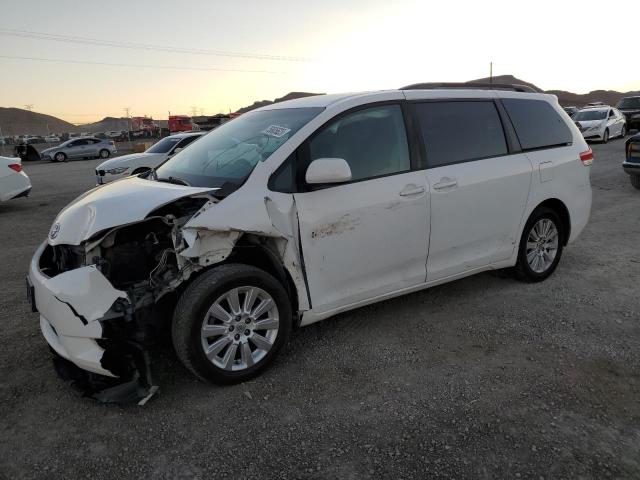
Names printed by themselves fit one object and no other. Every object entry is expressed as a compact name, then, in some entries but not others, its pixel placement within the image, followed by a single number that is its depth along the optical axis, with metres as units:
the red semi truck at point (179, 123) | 48.12
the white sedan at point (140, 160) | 11.27
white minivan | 2.87
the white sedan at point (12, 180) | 9.54
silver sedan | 28.16
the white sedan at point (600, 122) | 19.02
